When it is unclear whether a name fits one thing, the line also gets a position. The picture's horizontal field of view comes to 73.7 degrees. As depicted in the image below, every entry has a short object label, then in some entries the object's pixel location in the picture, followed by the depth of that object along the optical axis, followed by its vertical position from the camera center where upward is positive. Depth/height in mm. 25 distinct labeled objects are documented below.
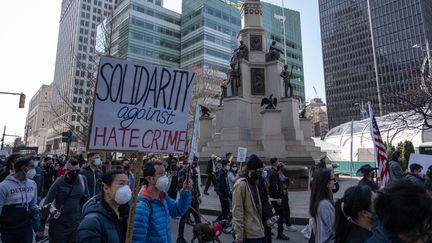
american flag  6512 +6
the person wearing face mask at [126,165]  10047 -107
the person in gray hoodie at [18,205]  4281 -639
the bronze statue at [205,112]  20603 +3509
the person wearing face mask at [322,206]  3139 -525
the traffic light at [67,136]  16902 +1573
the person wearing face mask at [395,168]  8033 -247
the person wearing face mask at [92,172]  6023 -213
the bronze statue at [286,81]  18500 +5106
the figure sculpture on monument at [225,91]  19875 +4943
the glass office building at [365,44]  93812 +41319
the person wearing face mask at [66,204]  4414 -660
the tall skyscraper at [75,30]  85875 +42342
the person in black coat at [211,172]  12237 -472
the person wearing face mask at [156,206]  2967 -507
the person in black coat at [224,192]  7770 -842
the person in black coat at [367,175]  5695 -307
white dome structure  30923 +2064
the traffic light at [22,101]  20912 +4471
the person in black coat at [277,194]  6723 -816
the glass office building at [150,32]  65312 +31475
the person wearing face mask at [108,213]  2398 -456
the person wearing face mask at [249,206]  4004 -647
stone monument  16234 +3142
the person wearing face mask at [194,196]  6254 -908
